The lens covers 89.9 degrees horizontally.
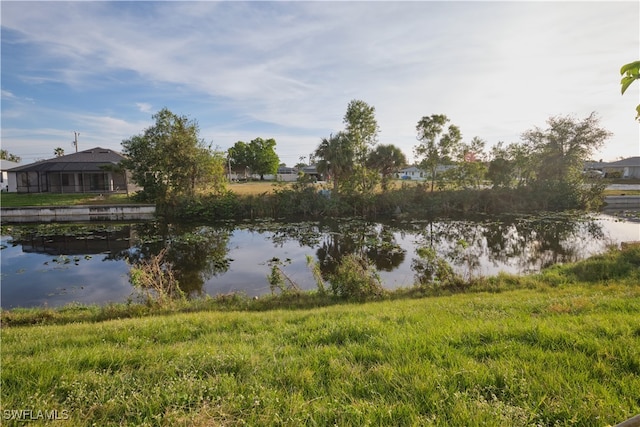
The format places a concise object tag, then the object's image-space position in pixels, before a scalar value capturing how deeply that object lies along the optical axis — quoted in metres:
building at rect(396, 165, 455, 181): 28.20
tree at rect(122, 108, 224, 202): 24.94
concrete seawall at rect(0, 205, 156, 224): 22.61
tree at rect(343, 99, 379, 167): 25.44
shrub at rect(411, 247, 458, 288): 8.59
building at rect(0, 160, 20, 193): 32.62
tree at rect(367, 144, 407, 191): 28.64
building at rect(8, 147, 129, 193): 30.84
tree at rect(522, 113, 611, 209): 27.45
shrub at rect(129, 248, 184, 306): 7.29
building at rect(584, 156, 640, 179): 51.75
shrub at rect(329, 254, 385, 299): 8.00
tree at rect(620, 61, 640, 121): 1.36
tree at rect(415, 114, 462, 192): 27.19
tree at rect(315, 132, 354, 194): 25.52
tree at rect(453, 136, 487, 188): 27.38
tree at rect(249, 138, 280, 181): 62.34
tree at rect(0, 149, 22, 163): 69.94
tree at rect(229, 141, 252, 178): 63.06
